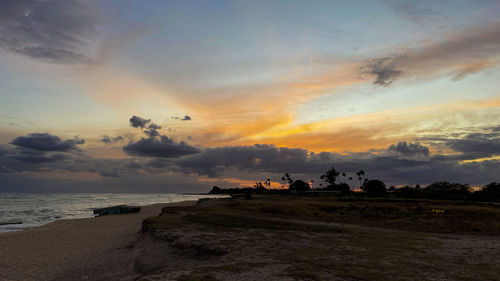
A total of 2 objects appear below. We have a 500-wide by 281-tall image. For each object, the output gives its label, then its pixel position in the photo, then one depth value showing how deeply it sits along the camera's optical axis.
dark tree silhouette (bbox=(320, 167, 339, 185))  180.91
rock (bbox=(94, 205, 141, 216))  60.81
